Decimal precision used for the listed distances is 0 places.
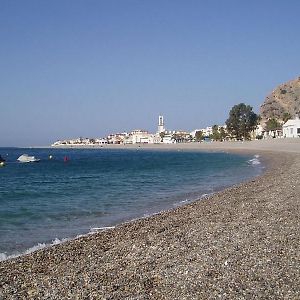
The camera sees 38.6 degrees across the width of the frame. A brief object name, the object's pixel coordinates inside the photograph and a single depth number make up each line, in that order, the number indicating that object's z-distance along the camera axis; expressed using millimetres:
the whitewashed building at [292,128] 106875
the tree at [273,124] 134125
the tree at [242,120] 130500
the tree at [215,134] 164075
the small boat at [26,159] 81812
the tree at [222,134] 159150
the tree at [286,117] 134312
